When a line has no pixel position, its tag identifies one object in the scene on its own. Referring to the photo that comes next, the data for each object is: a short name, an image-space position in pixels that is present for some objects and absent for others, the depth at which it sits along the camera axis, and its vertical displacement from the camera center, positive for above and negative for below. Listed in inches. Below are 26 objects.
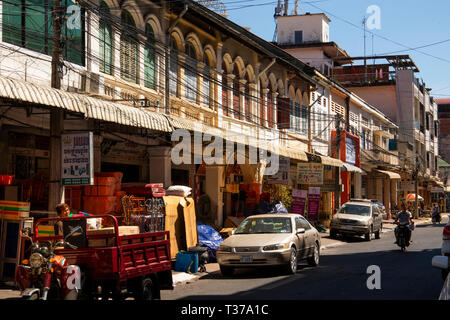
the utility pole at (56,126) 527.2 +59.6
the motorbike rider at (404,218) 928.9 -32.4
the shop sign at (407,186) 2445.9 +42.9
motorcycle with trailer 349.7 -43.4
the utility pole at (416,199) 2241.6 -10.0
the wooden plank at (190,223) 700.0 -32.4
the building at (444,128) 4082.2 +466.6
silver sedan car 589.0 -48.3
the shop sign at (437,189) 2829.7 +37.0
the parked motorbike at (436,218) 1932.8 -66.1
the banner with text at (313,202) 1205.1 -12.2
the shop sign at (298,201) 1143.6 -10.0
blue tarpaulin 740.0 -53.7
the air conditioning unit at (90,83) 665.0 +122.3
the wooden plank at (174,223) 674.8 -32.0
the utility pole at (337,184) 1314.0 +26.1
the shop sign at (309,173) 1160.2 +43.2
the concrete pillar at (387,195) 2199.3 +5.4
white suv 1117.1 -43.9
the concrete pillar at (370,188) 2242.9 +30.7
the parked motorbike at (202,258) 642.2 -66.8
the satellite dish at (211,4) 1137.4 +356.7
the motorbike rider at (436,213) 1932.5 -50.5
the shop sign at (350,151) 1656.0 +124.3
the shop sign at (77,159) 527.5 +29.8
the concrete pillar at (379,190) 2230.1 +23.5
